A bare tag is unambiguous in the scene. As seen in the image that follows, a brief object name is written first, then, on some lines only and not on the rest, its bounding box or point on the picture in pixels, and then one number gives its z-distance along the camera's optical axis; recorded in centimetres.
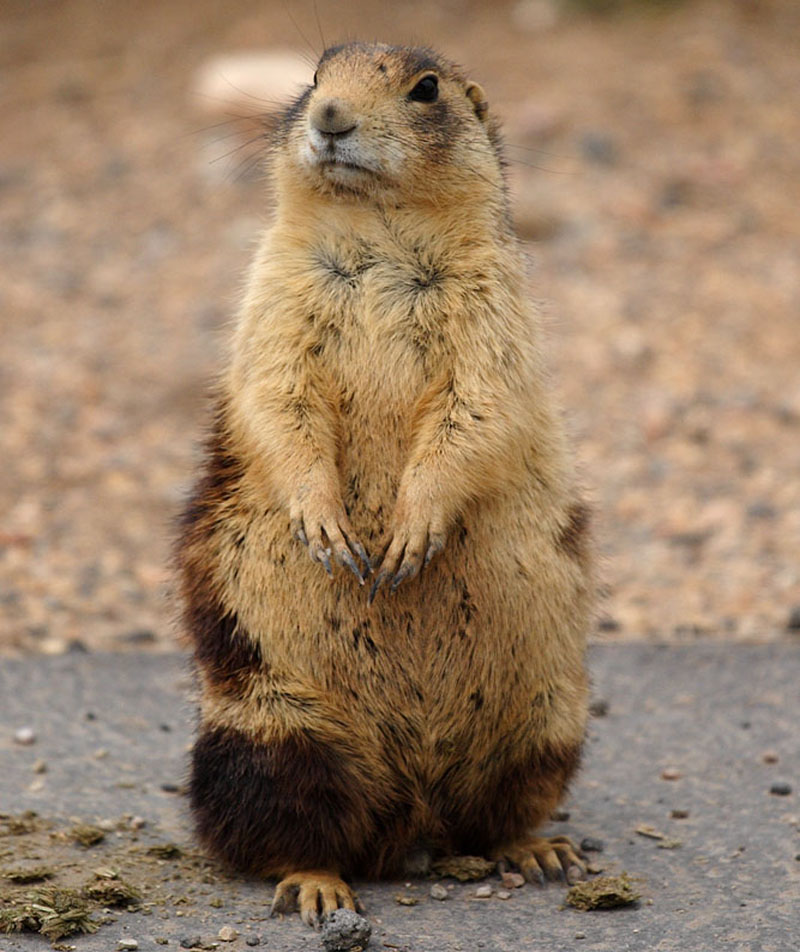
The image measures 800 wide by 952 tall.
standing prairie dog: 969
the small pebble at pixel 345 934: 872
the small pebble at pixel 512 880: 1012
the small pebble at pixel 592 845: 1091
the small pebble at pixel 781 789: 1184
